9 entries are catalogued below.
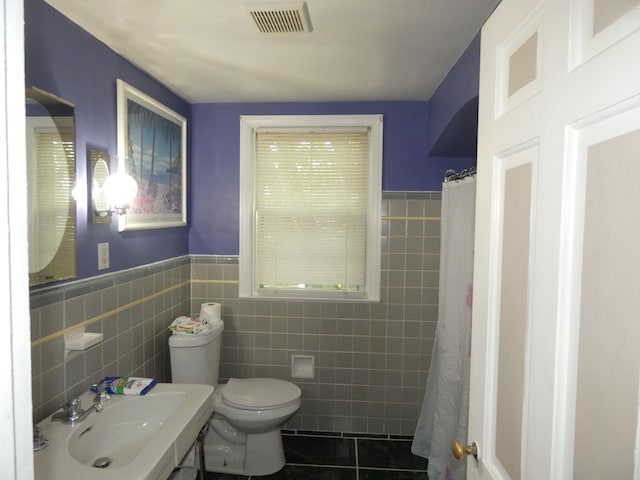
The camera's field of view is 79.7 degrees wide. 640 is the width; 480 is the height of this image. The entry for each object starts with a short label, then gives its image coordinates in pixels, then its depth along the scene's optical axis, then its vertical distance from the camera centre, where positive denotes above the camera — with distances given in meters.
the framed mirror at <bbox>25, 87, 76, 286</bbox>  1.32 +0.12
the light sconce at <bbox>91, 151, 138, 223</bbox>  1.69 +0.14
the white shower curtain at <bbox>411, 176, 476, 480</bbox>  1.89 -0.55
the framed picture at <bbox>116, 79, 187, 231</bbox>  1.90 +0.35
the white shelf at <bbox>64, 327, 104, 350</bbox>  1.51 -0.48
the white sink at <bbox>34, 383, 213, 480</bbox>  1.15 -0.76
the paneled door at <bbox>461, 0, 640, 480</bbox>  0.55 -0.03
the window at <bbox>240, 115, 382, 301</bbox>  2.66 +0.11
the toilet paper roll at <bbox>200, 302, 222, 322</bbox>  2.48 -0.59
